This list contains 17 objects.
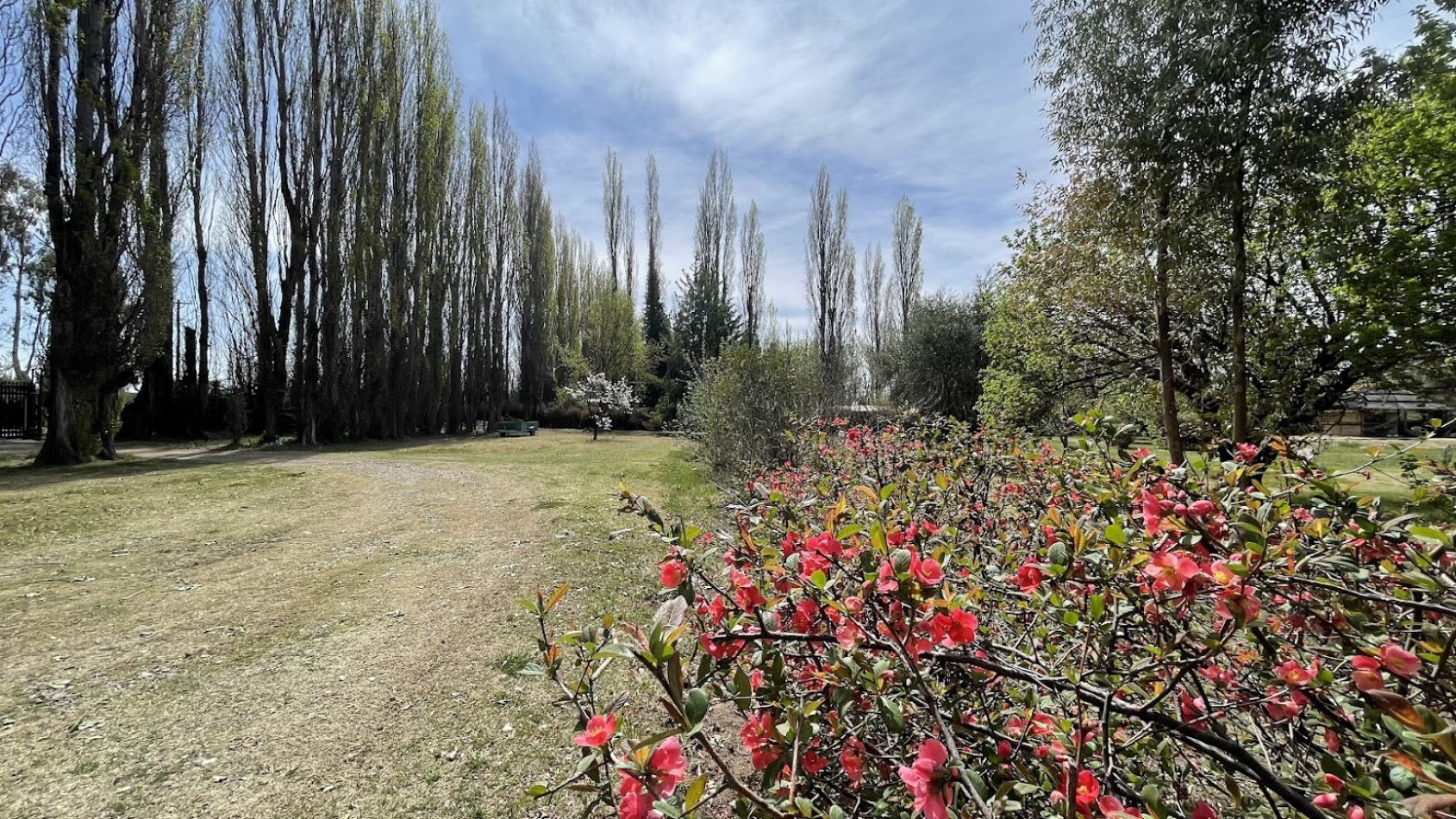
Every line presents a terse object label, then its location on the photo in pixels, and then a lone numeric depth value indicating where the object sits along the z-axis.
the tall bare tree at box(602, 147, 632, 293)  29.22
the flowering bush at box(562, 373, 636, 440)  20.83
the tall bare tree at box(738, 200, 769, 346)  28.31
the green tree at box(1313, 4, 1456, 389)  6.13
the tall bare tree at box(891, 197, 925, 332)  26.03
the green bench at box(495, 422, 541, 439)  19.97
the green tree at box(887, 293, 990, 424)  16.75
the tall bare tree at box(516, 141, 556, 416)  23.50
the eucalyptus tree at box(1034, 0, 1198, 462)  5.92
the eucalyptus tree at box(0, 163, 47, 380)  12.31
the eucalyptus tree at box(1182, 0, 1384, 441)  5.51
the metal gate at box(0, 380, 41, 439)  13.62
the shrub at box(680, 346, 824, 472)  7.21
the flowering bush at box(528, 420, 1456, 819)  0.69
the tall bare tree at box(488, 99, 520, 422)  21.88
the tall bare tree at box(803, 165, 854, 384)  25.56
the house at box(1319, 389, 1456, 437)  7.25
